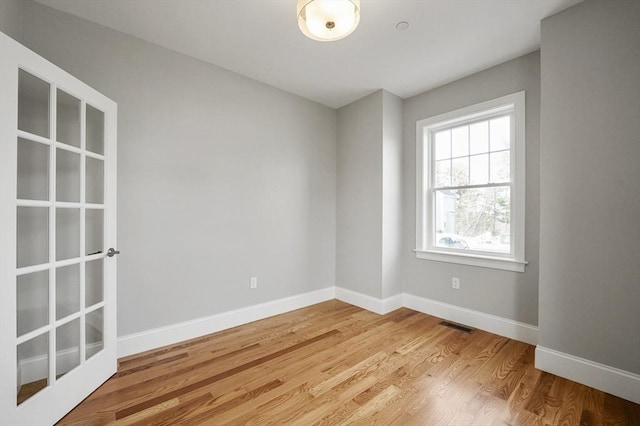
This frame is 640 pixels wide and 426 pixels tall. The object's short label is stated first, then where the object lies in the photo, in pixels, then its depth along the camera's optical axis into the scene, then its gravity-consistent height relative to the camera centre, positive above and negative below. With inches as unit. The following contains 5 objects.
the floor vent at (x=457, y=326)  112.8 -47.2
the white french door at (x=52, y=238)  53.3 -6.0
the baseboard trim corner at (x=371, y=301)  131.0 -43.6
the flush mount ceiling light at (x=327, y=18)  63.9 +47.0
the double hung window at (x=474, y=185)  106.0 +12.7
